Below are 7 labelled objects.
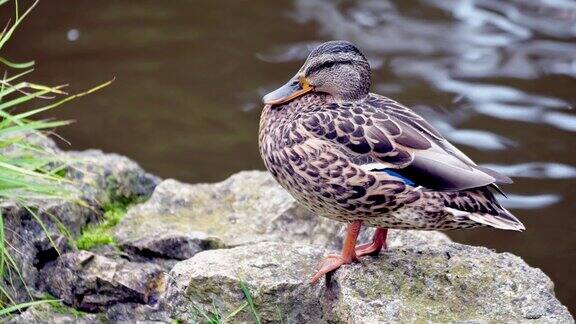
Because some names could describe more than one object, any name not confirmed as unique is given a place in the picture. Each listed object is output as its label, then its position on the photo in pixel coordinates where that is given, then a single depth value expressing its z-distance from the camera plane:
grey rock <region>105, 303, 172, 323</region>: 7.82
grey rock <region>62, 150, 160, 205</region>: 9.20
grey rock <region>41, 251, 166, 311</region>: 7.87
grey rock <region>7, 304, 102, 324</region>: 7.42
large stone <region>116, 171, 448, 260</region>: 8.62
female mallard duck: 7.00
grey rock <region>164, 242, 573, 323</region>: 7.12
